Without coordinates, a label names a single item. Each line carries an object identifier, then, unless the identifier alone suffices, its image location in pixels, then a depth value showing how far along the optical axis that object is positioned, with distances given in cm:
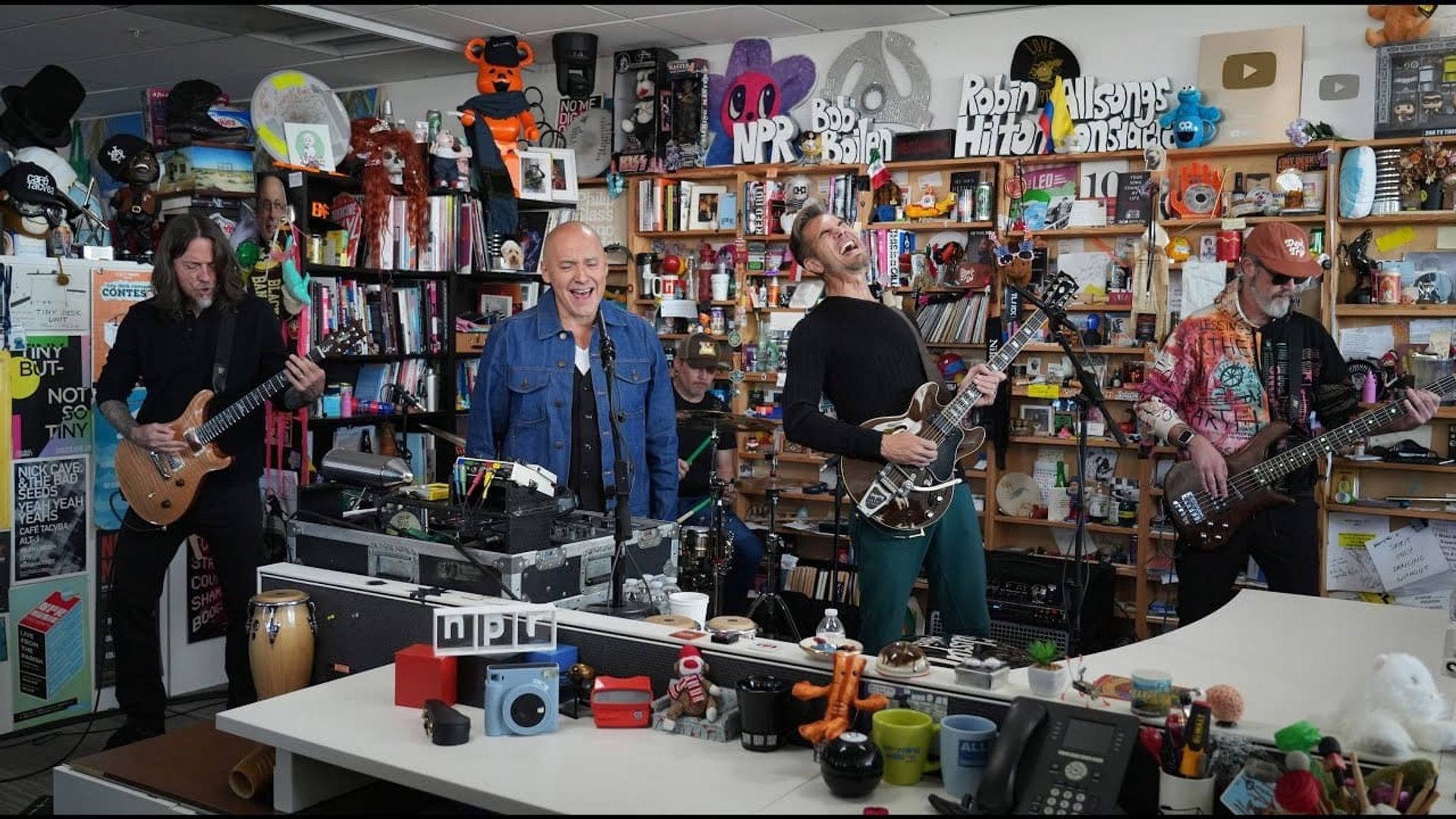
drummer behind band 507
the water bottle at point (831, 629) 212
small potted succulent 190
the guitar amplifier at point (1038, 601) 527
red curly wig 567
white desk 182
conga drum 263
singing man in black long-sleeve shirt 333
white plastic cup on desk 259
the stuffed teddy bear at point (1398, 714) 178
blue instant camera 209
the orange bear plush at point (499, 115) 616
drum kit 421
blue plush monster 532
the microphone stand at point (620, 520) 271
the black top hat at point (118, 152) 510
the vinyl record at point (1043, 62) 573
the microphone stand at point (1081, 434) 384
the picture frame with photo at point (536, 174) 643
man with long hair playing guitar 402
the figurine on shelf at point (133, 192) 509
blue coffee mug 183
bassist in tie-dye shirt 398
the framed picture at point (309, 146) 541
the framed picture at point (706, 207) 673
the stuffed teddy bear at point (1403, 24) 492
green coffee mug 189
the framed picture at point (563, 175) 657
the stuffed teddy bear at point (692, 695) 209
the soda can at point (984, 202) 590
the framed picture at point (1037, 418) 584
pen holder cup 175
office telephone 172
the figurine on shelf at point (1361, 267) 504
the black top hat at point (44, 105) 485
